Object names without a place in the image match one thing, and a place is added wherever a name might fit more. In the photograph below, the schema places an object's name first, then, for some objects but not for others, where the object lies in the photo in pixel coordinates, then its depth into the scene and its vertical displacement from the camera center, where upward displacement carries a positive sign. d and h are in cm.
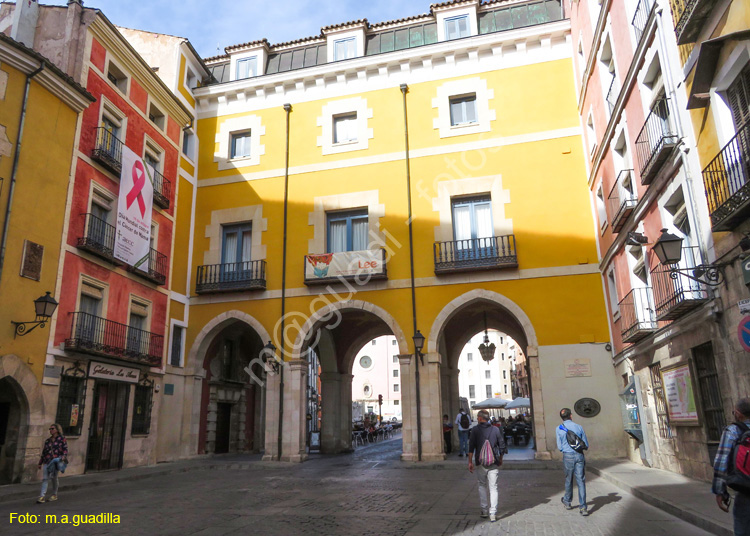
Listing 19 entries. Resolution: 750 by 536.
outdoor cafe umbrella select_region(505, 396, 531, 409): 3041 +65
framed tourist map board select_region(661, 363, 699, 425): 1048 +35
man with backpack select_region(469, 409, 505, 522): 835 -59
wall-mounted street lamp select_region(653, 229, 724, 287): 873 +233
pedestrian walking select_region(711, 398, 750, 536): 502 -47
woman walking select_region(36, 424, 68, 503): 1108 -63
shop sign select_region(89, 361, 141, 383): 1578 +145
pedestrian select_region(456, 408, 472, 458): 1961 -37
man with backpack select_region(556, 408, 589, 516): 880 -51
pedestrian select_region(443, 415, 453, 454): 2086 -53
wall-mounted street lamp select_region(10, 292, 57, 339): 1329 +253
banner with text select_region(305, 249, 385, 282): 1886 +496
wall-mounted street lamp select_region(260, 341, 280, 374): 1906 +196
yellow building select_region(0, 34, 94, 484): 1341 +468
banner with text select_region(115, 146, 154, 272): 1728 +628
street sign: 722 +97
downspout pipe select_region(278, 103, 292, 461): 1880 +468
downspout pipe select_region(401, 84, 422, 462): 1745 +424
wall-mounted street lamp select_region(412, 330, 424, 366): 1758 +224
